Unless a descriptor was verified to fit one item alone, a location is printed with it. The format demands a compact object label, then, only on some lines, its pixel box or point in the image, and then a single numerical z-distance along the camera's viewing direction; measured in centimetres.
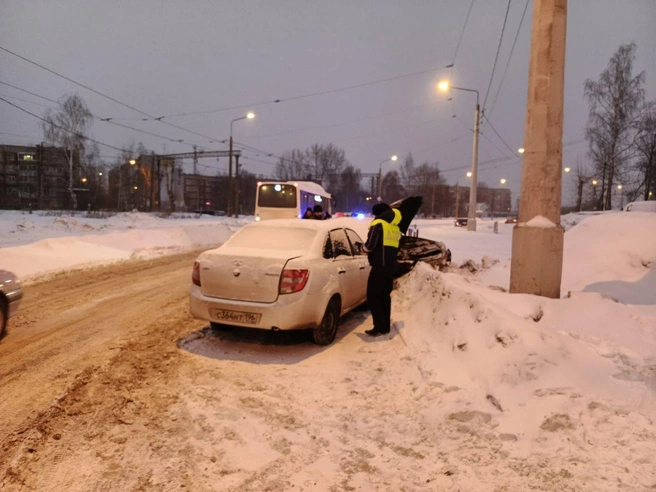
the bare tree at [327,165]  7869
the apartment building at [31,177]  5109
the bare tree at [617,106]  3688
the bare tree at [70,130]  4847
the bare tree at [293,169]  7725
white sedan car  502
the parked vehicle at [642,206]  2088
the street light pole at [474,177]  2731
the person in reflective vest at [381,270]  593
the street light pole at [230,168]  3088
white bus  2205
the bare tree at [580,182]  5853
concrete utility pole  580
